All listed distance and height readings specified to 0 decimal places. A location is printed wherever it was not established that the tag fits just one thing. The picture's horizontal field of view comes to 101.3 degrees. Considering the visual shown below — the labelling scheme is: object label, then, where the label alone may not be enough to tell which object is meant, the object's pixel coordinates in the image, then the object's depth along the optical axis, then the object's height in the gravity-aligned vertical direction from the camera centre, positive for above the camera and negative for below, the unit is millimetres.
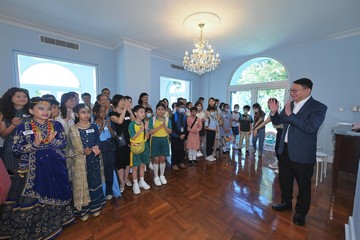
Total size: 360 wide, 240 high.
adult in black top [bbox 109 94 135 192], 2148 -268
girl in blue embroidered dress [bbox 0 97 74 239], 1317 -721
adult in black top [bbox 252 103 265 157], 4109 -340
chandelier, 3352 +1129
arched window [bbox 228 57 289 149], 4777 +894
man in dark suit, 1513 -282
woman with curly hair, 1635 -158
